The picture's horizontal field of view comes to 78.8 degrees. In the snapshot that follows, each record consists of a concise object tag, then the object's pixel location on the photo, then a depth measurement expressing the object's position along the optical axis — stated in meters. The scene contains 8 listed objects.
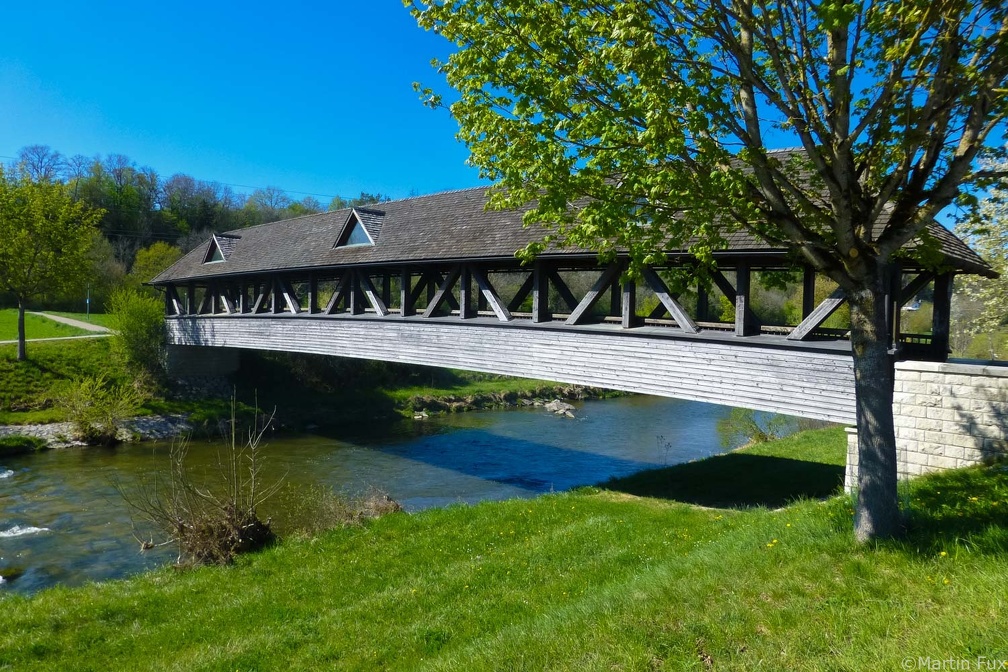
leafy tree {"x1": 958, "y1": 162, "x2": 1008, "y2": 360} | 12.97
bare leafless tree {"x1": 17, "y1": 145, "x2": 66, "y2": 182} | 50.62
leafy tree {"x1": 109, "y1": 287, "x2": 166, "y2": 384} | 24.42
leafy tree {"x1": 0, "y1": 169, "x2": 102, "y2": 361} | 23.78
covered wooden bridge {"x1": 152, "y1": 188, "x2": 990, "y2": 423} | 8.77
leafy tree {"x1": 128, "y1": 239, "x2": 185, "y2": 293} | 34.62
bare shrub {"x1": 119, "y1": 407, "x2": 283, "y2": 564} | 8.60
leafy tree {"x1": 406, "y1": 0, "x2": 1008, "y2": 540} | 4.34
